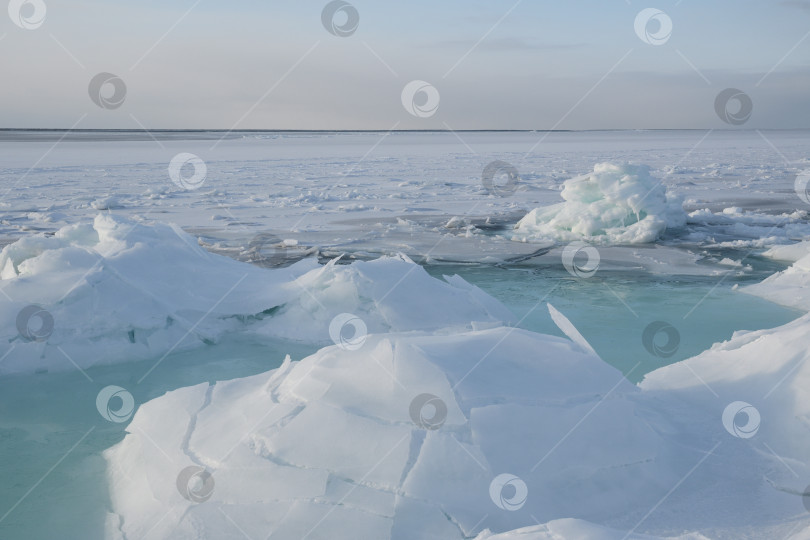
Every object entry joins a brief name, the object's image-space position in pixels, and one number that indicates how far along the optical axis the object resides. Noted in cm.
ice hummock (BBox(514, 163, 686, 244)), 1135
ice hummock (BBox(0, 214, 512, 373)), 575
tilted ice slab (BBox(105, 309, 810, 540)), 299
